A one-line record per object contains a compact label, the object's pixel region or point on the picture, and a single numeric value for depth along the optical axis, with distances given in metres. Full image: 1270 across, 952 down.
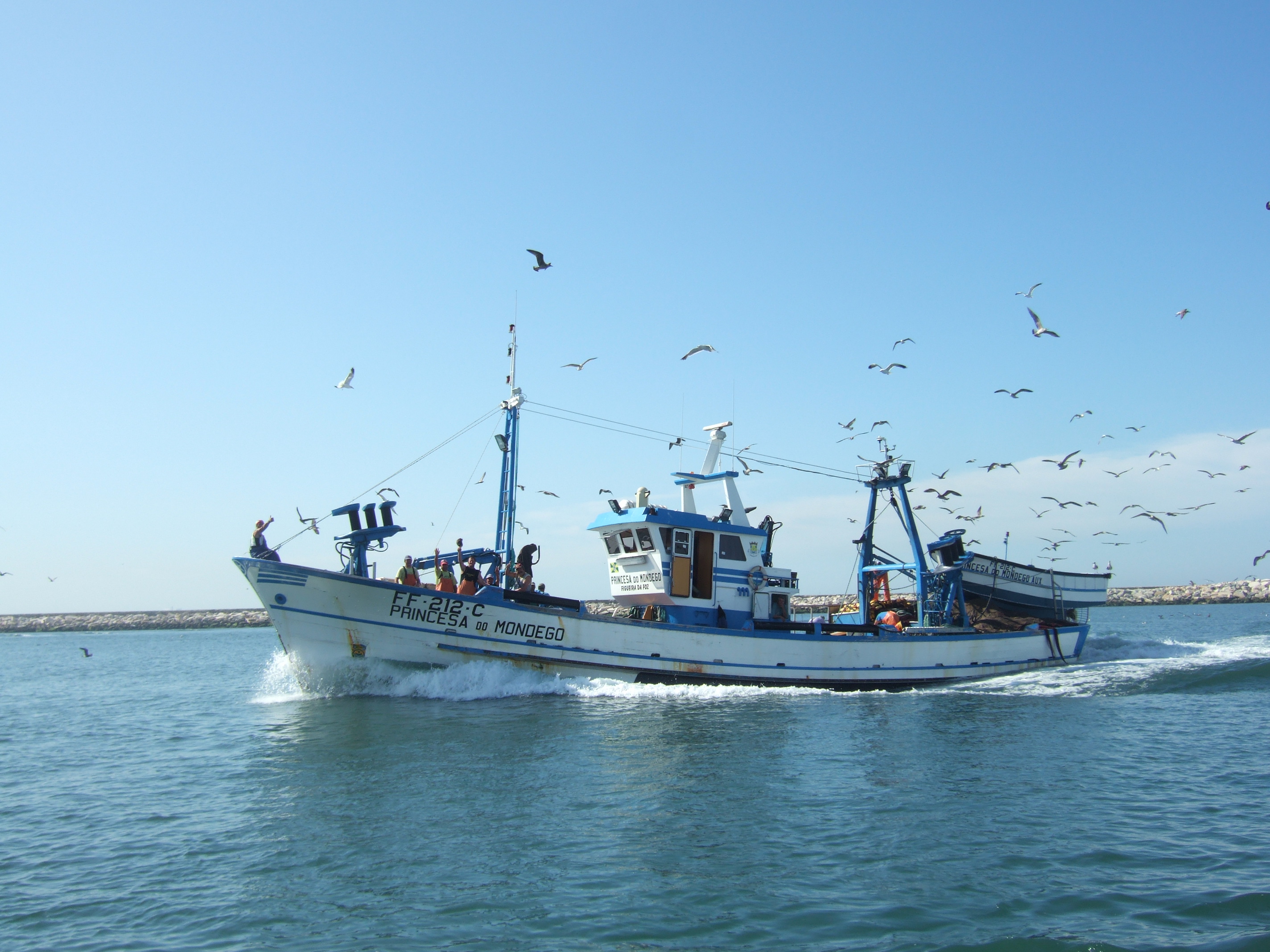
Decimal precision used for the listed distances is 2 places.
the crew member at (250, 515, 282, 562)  18.73
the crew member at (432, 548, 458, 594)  20.38
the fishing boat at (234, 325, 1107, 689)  19.02
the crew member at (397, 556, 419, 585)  19.89
